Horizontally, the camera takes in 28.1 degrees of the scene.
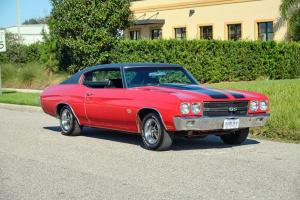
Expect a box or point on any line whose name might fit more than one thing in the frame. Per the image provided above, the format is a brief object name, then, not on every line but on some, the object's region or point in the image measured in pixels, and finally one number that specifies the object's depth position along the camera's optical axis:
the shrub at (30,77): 29.03
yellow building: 34.63
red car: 8.95
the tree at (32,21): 117.41
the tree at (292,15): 31.55
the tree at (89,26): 28.78
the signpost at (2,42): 24.06
